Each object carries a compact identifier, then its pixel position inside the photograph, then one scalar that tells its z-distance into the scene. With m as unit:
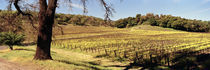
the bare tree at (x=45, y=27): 8.81
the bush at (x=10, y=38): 16.94
